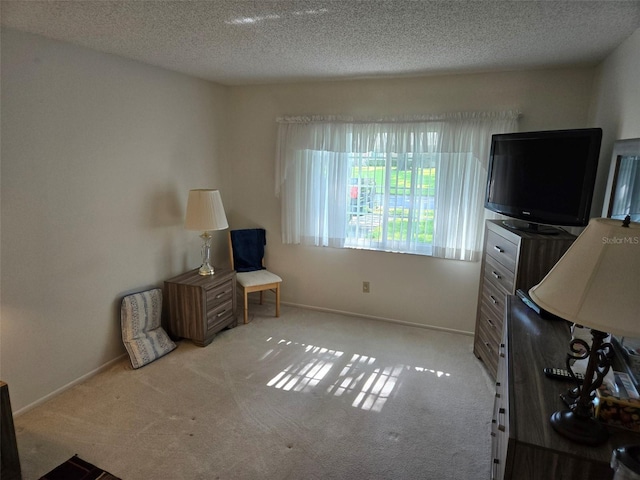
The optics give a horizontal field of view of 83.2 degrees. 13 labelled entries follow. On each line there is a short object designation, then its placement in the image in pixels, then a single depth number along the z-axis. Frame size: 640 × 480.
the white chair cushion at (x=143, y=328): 2.97
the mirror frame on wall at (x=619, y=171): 1.81
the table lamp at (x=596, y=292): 0.93
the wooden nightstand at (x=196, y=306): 3.25
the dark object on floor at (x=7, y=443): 1.79
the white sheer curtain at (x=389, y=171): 3.26
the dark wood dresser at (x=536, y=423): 1.06
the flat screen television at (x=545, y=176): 2.22
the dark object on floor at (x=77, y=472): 1.89
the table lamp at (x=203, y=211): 3.34
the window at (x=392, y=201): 3.46
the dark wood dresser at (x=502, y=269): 2.32
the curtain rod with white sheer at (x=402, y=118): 3.12
